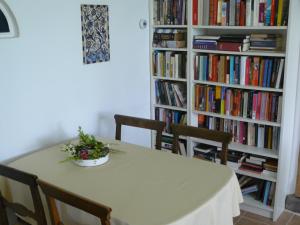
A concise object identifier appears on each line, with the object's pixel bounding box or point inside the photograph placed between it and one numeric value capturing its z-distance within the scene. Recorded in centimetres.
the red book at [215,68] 309
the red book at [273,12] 270
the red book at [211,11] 302
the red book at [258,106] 294
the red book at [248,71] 292
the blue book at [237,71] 297
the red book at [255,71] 289
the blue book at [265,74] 284
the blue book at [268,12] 272
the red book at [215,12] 300
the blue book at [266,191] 305
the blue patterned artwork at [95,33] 269
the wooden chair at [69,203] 145
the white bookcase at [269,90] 271
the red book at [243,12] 285
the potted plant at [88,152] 216
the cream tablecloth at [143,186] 167
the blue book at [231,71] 300
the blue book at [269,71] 282
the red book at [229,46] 291
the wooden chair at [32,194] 171
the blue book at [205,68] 315
